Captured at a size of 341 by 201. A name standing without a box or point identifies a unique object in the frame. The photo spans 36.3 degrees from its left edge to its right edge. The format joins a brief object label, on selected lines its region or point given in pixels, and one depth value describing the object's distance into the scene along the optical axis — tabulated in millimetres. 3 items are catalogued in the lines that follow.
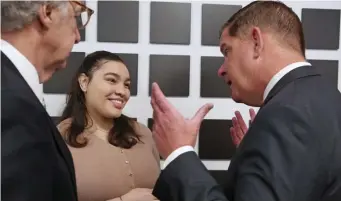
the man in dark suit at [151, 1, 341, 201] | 951
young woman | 1629
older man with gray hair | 800
